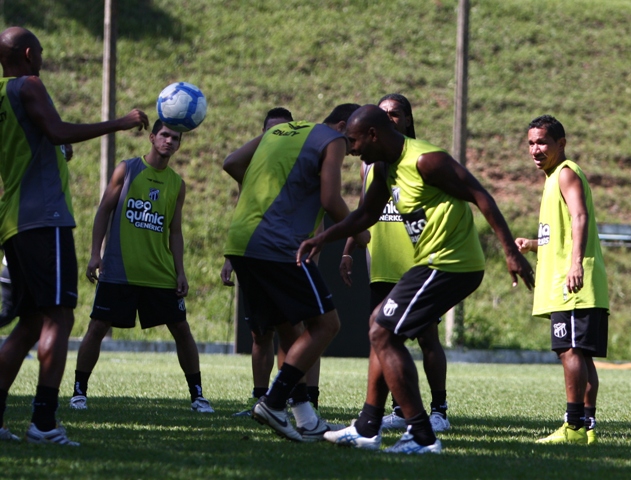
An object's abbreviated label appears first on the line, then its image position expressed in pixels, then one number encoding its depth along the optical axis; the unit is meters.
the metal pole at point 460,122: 44.06
